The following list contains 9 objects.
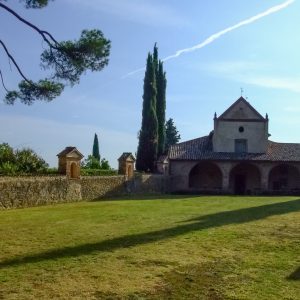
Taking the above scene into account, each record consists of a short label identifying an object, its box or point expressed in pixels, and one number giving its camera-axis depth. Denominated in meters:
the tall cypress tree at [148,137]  32.73
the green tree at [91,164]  27.84
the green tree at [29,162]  19.37
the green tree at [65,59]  10.98
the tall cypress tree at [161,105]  35.47
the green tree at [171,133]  49.64
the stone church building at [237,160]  31.41
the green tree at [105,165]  28.58
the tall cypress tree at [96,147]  46.94
